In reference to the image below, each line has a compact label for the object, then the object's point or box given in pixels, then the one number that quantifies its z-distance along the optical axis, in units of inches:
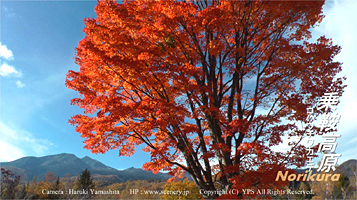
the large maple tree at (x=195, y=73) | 258.8
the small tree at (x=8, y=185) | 557.0
